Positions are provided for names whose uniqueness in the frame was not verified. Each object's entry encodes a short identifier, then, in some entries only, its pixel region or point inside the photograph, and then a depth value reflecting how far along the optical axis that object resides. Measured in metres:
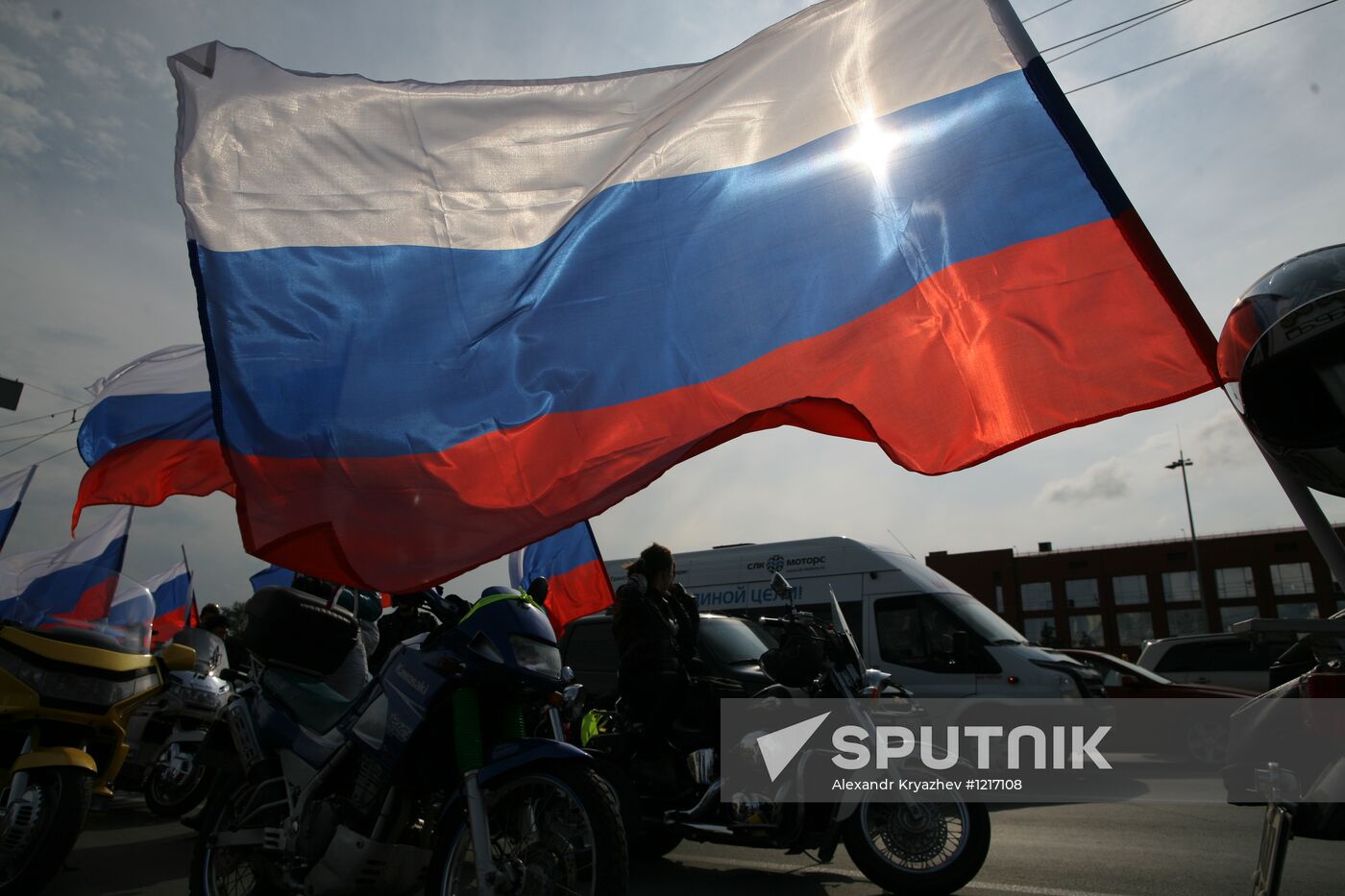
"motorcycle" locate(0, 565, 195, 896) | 4.49
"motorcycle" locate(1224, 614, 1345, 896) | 2.09
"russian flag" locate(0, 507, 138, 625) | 5.55
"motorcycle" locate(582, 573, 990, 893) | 4.79
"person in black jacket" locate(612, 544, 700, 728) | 5.65
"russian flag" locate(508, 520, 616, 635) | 9.31
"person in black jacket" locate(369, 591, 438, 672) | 4.43
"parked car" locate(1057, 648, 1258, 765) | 12.58
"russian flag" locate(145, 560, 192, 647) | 13.84
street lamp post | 45.39
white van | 10.30
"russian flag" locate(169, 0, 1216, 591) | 3.44
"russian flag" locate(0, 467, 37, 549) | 11.75
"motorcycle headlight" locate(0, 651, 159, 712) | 5.11
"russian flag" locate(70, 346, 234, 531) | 8.18
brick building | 53.62
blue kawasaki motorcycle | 3.15
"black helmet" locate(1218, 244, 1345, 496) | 2.21
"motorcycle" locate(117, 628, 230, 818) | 7.98
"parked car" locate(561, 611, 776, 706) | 6.86
